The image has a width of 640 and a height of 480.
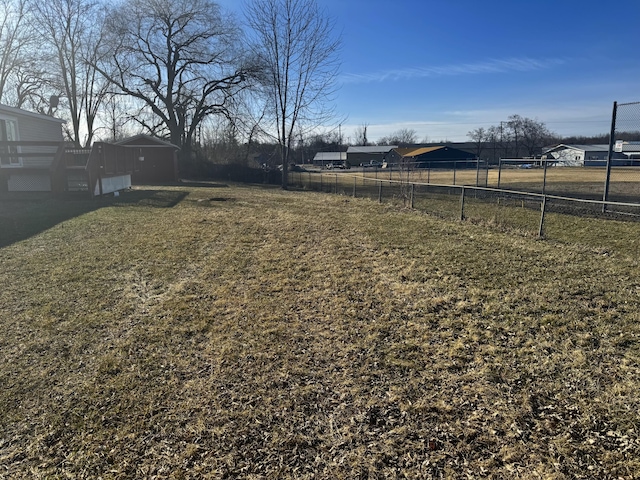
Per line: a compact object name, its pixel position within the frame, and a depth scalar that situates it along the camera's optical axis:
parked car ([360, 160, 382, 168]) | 74.69
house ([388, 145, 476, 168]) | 75.50
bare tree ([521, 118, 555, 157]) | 91.50
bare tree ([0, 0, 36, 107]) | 26.11
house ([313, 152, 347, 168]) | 86.10
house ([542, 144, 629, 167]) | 54.50
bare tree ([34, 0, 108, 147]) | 27.81
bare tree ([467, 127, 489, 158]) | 96.94
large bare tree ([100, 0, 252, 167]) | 31.27
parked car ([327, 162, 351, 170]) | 73.28
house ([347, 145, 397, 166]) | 87.06
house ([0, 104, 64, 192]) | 13.88
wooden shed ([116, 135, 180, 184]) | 27.95
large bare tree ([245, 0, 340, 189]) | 21.94
